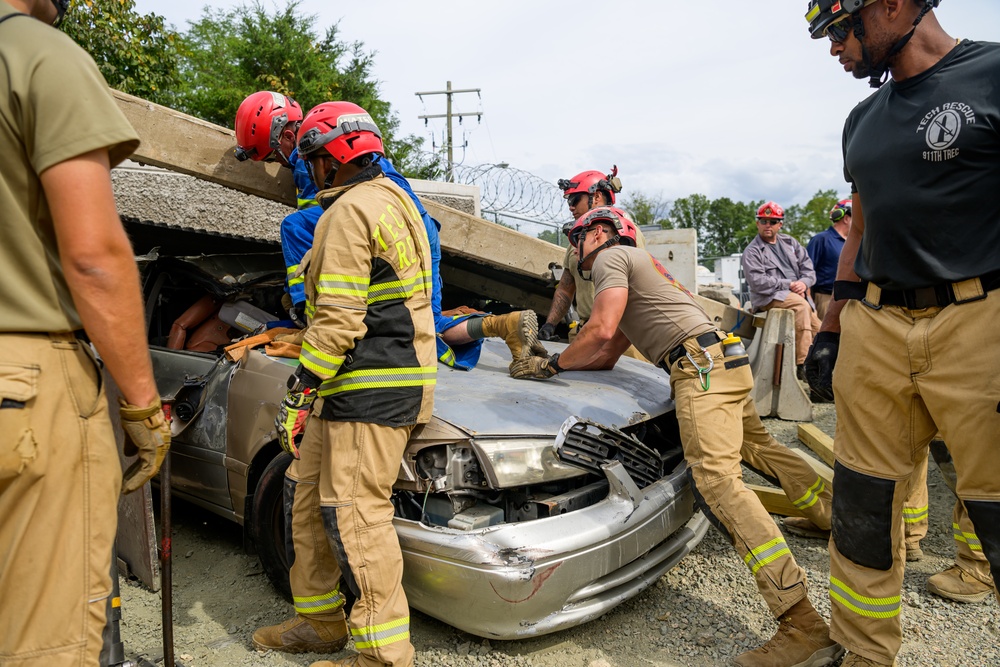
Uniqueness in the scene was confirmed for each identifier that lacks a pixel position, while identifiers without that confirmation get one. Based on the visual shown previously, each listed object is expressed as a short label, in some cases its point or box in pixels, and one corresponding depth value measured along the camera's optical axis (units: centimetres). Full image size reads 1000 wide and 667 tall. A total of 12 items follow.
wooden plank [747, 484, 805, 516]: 396
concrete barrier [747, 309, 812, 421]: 662
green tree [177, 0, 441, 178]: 2019
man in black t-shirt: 220
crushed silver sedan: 252
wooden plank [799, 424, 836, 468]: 494
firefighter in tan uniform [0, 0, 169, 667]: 154
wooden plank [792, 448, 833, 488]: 395
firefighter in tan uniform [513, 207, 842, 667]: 275
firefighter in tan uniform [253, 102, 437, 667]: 248
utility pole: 3055
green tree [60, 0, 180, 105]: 1000
